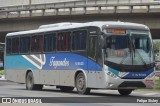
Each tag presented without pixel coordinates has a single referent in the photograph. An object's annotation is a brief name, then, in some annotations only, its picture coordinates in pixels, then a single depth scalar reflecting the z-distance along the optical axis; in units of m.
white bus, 22.00
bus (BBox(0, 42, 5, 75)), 48.06
